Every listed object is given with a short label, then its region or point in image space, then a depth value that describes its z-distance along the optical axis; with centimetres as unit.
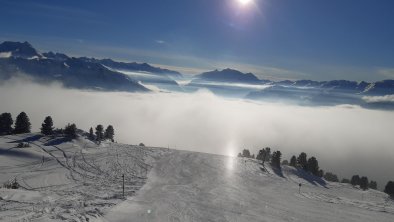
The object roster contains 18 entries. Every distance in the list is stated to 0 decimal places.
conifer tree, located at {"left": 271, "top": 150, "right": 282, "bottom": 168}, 9718
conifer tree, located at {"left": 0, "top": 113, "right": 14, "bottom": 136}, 10475
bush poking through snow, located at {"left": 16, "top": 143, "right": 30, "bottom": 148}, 7699
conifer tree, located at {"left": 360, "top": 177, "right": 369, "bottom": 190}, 10436
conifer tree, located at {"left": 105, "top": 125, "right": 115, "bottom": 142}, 12031
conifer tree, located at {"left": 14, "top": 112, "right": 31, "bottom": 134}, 10281
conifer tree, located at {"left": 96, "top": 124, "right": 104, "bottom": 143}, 10938
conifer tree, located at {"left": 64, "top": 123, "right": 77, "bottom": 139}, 9158
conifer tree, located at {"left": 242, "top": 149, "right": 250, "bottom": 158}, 13954
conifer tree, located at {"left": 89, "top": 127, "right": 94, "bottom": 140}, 10002
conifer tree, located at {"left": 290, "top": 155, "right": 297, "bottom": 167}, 10925
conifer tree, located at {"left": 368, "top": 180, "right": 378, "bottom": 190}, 12000
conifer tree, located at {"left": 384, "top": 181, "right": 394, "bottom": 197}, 8869
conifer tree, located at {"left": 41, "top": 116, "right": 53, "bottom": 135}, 9488
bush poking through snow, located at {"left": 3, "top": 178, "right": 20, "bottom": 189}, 5179
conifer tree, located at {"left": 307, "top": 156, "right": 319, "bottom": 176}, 10525
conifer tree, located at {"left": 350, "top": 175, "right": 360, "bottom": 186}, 11331
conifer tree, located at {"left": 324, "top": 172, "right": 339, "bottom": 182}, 11944
